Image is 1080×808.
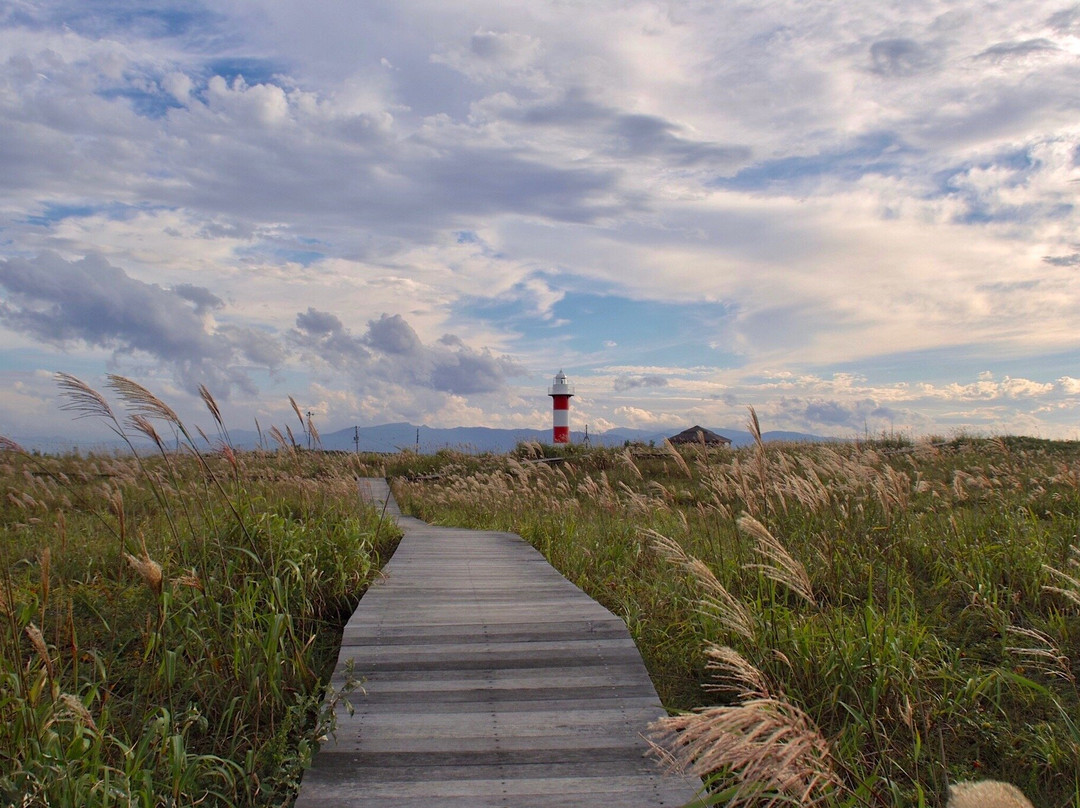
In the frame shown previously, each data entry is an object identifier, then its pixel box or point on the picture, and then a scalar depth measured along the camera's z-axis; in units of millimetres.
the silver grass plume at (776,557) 3127
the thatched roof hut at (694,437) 32188
